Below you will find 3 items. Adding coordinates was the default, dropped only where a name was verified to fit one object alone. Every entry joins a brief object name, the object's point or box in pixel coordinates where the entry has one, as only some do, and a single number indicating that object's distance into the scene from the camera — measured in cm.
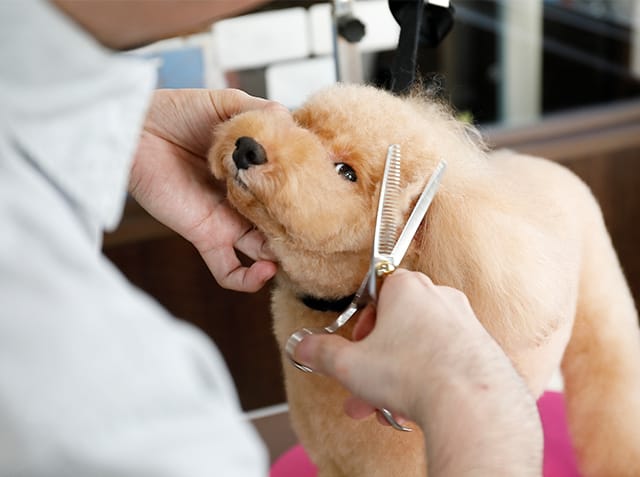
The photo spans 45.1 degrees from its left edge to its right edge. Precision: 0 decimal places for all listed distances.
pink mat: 91
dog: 63
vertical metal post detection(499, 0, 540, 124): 214
